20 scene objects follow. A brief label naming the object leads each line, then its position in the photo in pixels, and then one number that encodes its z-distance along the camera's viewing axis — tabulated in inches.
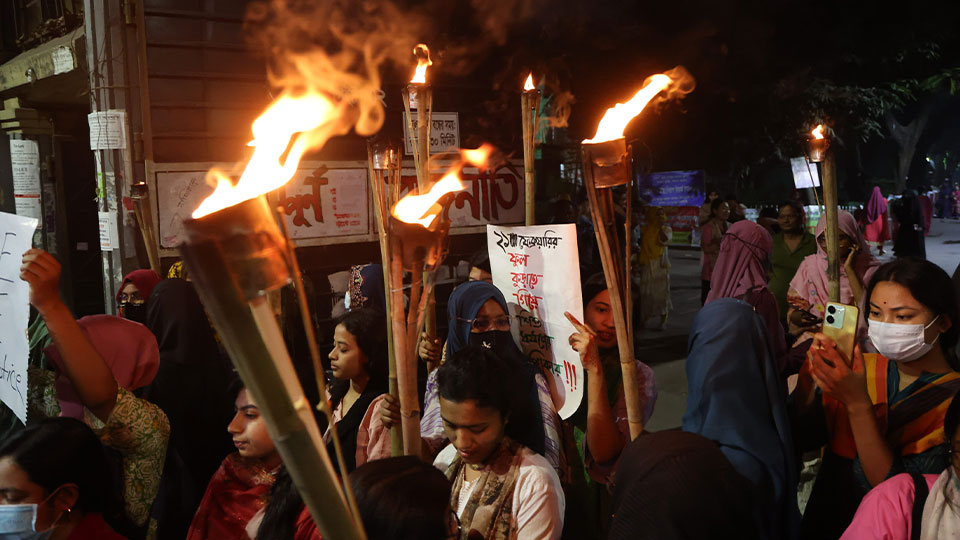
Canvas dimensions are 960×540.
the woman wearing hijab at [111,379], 89.6
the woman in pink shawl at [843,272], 177.6
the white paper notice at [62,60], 251.4
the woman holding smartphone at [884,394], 86.4
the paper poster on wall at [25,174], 330.3
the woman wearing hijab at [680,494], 61.2
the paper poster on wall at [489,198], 302.0
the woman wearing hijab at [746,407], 74.7
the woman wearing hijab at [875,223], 683.4
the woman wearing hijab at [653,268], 378.0
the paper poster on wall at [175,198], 239.3
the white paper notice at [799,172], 219.7
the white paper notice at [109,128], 230.8
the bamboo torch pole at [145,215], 214.6
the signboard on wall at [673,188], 768.3
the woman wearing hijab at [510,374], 99.8
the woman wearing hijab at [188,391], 115.3
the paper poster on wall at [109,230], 237.1
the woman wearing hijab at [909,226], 512.4
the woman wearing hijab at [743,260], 215.0
